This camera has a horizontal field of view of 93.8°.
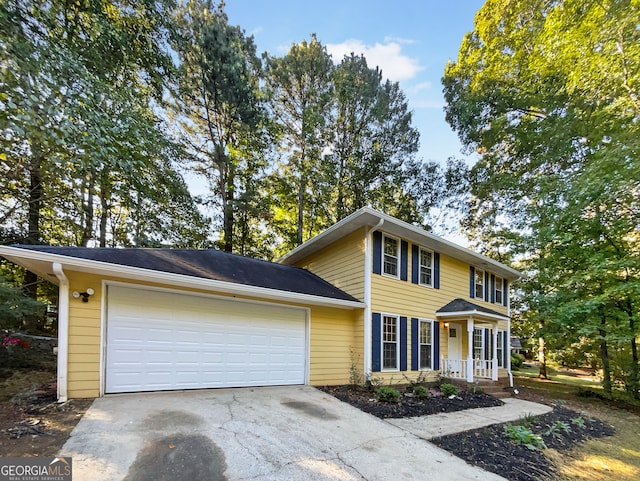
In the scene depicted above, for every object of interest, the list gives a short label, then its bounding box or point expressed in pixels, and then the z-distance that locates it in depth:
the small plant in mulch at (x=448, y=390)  7.74
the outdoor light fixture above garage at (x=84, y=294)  5.16
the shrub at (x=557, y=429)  5.42
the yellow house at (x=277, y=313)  5.22
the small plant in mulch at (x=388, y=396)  6.52
